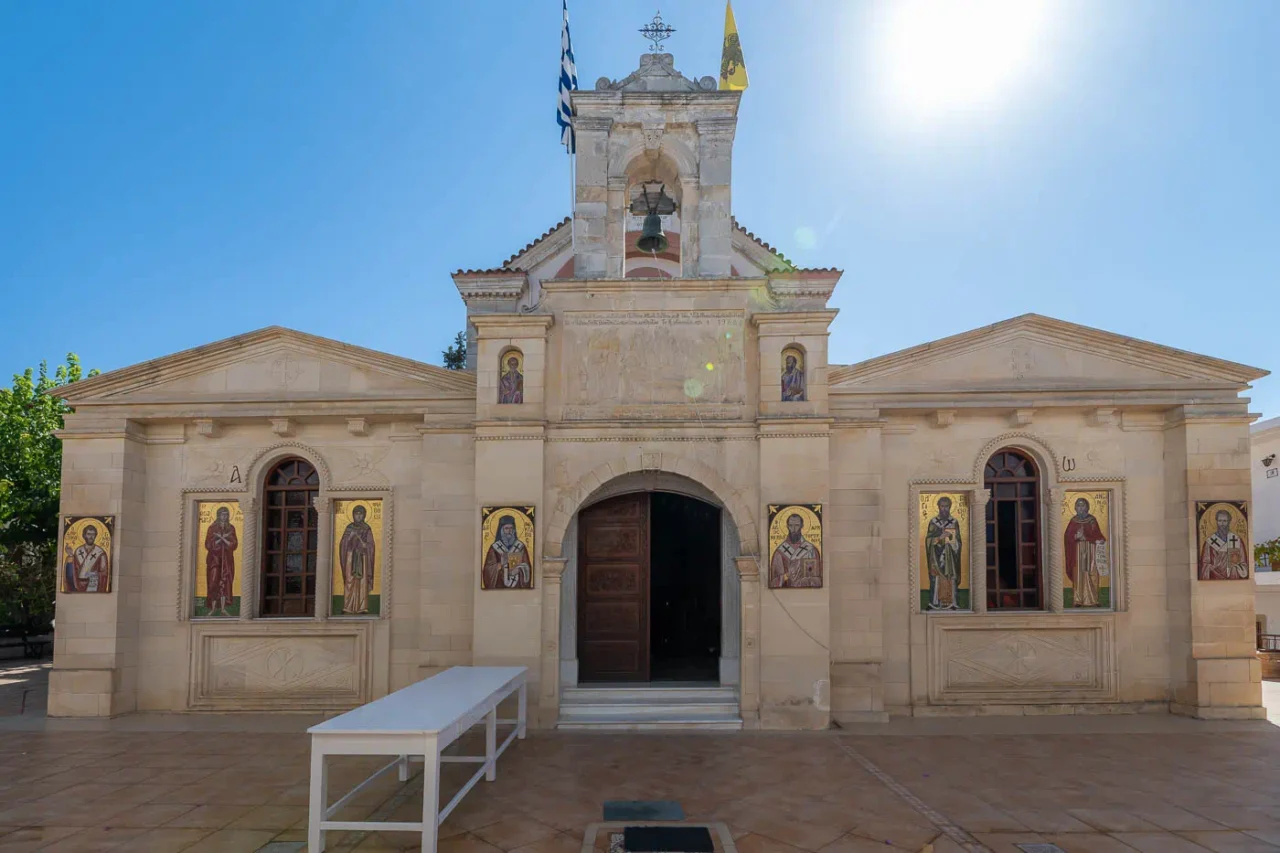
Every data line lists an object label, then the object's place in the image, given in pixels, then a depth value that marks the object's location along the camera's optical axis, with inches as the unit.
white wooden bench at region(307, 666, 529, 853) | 252.1
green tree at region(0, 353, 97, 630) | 791.7
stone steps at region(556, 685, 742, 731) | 440.5
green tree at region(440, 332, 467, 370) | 1127.3
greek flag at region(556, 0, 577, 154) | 531.8
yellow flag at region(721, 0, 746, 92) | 493.0
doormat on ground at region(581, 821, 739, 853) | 268.1
